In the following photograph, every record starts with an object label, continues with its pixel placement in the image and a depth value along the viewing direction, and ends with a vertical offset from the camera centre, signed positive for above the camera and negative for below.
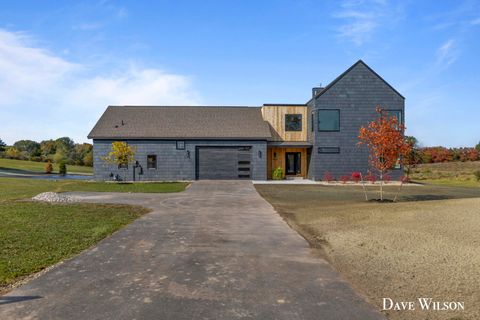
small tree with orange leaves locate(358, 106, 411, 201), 16.12 +0.75
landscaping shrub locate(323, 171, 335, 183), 29.70 -1.41
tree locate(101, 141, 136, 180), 28.36 +0.40
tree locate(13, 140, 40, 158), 73.91 +2.90
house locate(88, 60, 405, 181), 30.41 +1.60
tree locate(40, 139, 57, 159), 72.20 +2.46
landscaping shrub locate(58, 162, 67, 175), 36.59 -0.97
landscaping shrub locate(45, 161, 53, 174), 39.10 -1.04
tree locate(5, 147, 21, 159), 58.56 +0.80
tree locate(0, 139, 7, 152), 66.40 +1.98
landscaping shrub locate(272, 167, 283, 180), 31.67 -1.24
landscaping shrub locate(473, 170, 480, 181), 30.11 -1.26
